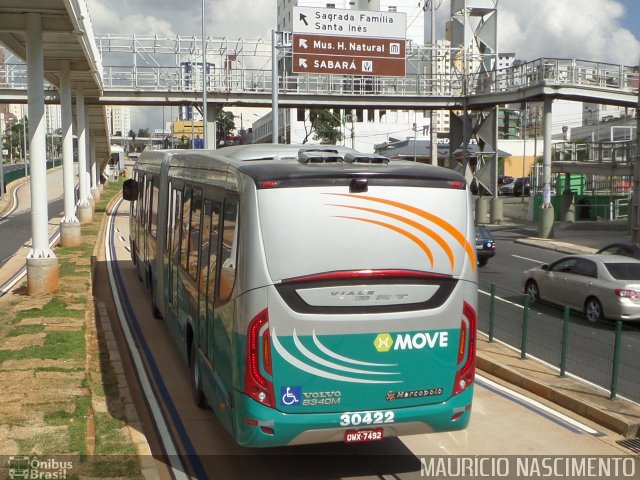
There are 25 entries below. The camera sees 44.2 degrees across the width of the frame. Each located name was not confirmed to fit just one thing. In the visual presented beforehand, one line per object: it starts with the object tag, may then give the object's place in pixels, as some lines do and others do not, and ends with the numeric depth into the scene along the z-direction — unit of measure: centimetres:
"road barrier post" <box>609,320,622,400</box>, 1080
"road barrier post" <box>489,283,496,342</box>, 1442
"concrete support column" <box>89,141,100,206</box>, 4875
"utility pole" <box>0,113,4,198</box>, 5703
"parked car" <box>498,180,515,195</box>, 7782
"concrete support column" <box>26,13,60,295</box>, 1741
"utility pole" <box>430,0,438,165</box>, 4234
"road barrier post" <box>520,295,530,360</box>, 1330
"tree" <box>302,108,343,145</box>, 7250
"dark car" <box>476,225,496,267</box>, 2666
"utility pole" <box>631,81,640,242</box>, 2640
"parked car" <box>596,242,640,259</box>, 2288
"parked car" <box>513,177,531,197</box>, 7361
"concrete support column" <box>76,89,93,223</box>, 3559
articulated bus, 746
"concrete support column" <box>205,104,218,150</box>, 3869
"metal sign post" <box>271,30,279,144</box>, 2622
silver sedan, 1664
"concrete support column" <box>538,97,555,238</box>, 3709
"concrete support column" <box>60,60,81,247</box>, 2708
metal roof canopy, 1709
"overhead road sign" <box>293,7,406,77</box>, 3794
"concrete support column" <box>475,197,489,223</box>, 4616
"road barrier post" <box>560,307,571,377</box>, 1204
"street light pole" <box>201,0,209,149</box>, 3597
